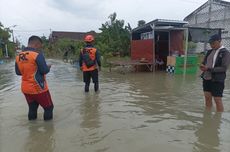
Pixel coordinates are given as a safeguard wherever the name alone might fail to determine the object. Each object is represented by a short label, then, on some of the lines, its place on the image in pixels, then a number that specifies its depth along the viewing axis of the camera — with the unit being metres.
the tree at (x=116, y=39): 12.34
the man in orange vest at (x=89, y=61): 4.74
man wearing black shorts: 3.20
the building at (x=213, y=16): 13.38
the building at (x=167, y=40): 8.21
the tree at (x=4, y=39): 21.45
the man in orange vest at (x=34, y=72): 2.87
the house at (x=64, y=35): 35.47
